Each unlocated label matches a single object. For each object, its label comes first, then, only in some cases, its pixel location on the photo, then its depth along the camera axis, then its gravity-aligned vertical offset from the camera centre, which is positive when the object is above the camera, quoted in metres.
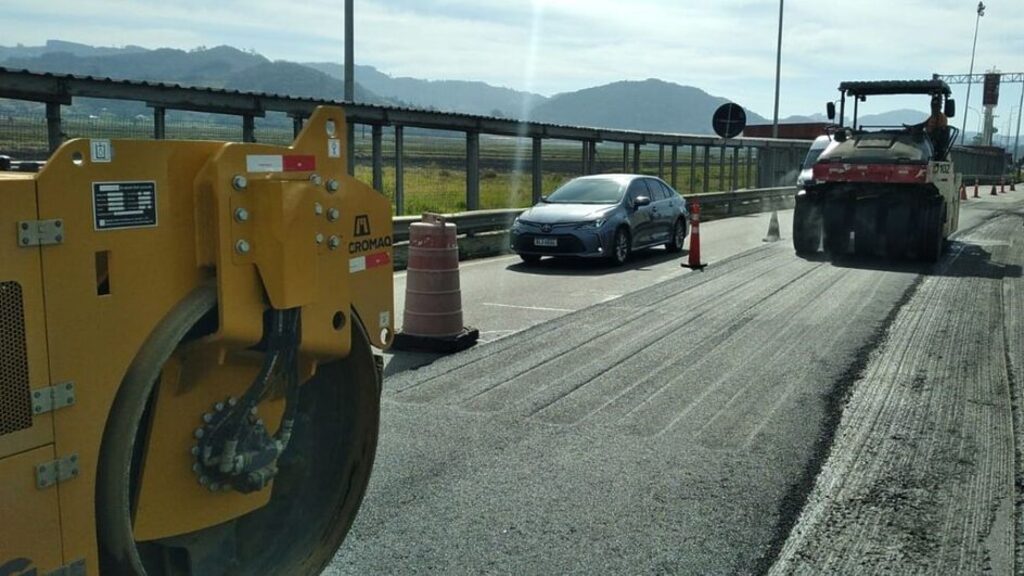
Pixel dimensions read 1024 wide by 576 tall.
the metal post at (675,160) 28.33 -0.33
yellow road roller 2.38 -0.63
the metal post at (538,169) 20.55 -0.51
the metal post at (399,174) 16.22 -0.53
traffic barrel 8.16 -1.32
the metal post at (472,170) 18.27 -0.49
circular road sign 23.34 +0.71
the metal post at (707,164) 30.25 -0.46
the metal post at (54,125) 9.95 +0.11
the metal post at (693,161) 29.09 -0.37
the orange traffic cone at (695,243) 14.65 -1.44
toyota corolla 14.55 -1.17
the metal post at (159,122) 11.56 +0.19
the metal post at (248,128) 13.05 +0.16
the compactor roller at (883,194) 15.44 -0.68
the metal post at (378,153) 15.71 -0.17
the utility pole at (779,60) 37.70 +3.58
